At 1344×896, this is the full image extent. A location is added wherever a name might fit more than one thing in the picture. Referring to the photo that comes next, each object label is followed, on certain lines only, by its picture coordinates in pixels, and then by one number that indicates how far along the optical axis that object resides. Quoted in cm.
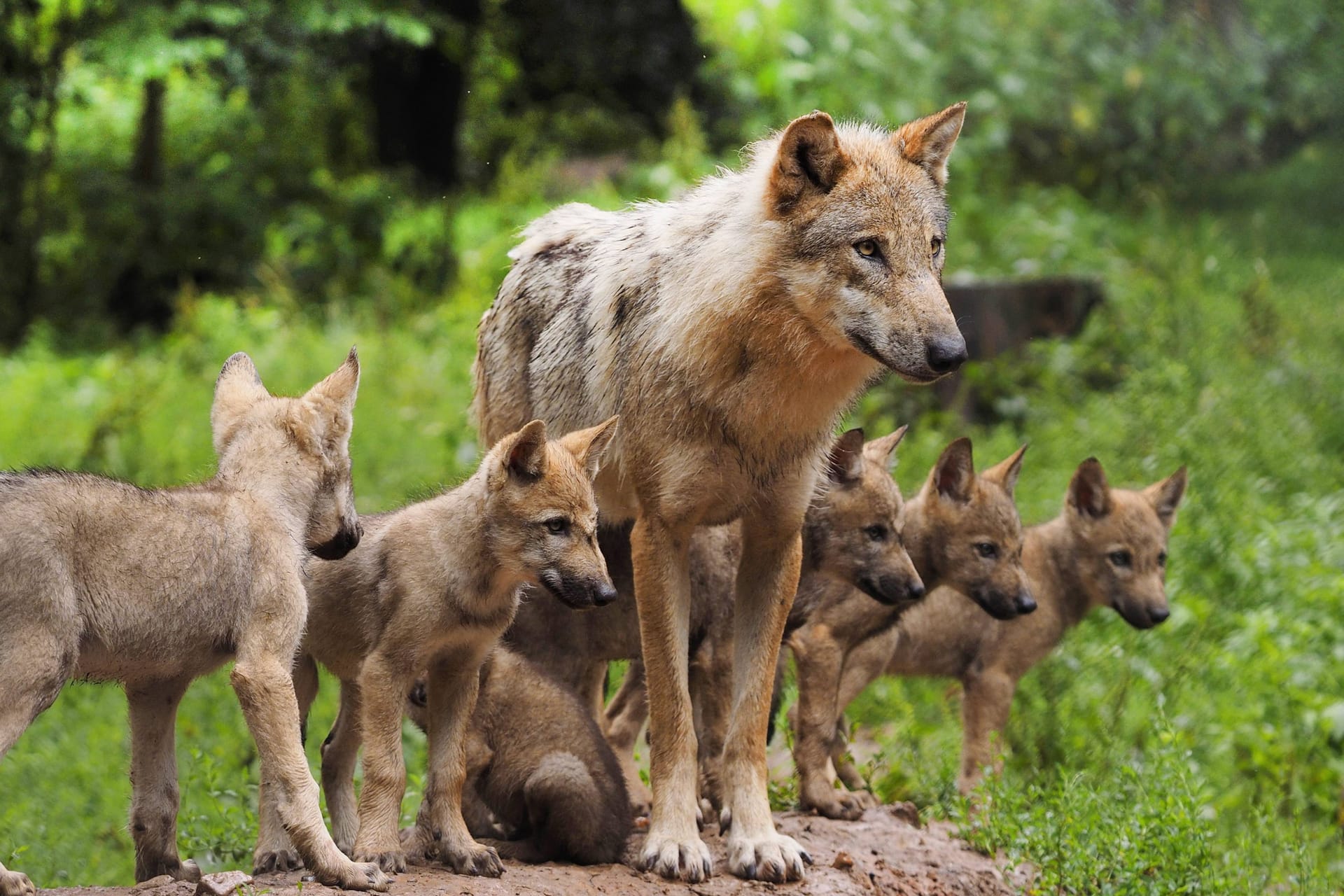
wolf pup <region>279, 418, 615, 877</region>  998
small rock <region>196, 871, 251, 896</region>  861
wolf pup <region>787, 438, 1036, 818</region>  1282
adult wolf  1043
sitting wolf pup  1085
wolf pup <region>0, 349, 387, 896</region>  805
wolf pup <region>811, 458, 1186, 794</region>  1510
